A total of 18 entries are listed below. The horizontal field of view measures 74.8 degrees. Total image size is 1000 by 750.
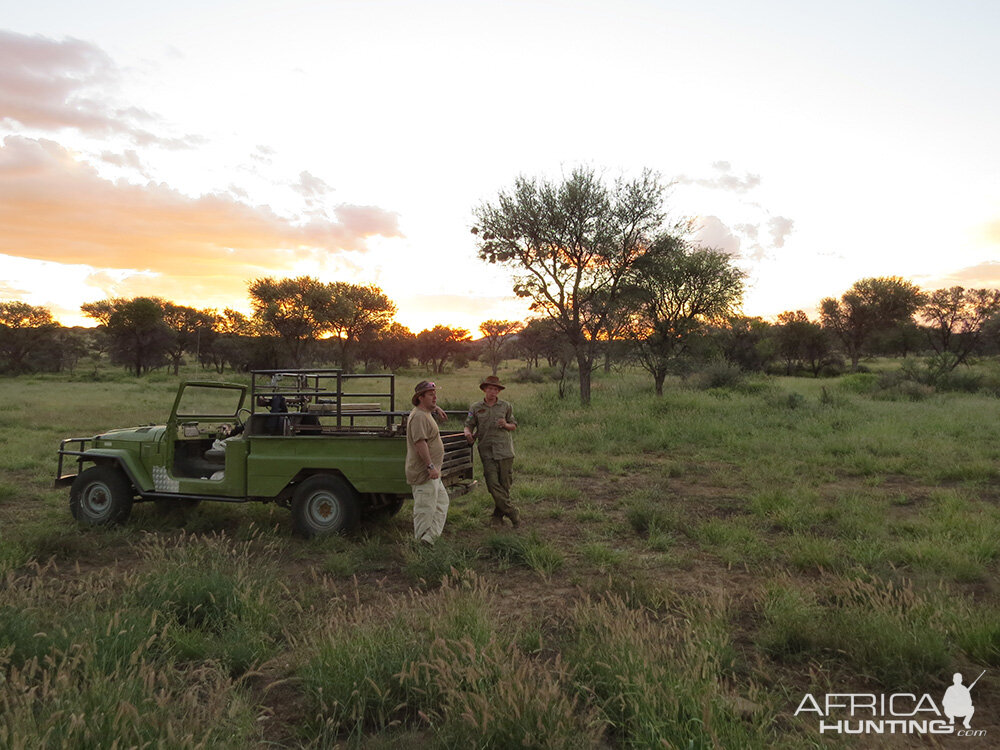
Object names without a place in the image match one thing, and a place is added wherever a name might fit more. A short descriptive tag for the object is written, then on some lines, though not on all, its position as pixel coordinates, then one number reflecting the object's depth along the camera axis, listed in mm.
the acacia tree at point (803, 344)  50844
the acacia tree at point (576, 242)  22016
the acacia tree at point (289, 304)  45594
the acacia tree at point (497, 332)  67794
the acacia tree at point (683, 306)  25734
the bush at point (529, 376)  43616
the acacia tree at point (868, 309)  51312
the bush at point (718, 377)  27141
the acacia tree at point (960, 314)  48438
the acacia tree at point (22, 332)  54469
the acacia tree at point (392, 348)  61500
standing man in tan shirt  6785
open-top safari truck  7477
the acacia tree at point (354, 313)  47688
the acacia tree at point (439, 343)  67188
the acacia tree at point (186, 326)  58938
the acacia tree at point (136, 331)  52062
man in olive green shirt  8312
